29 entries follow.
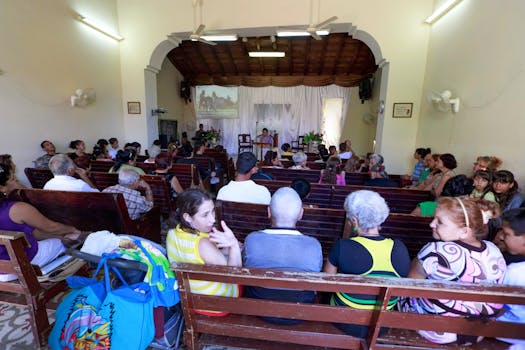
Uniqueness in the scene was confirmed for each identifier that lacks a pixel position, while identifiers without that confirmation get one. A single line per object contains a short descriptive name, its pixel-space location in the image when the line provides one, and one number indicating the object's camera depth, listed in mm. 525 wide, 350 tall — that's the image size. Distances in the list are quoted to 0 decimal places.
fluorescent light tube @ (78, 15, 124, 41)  5246
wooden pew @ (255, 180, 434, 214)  2656
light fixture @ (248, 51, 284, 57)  7113
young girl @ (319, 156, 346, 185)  3305
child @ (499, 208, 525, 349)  1092
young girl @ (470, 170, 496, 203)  2377
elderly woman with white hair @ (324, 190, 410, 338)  1076
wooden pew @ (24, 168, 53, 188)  3313
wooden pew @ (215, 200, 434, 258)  1787
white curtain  10023
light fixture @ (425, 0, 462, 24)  4371
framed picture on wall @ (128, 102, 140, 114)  6523
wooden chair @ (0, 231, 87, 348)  1253
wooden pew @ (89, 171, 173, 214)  2806
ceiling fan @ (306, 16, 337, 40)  4783
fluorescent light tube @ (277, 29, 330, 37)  5062
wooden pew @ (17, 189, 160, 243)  1949
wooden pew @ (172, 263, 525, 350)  914
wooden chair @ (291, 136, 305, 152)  10016
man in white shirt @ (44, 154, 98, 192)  2326
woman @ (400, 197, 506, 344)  1071
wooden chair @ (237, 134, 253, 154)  10021
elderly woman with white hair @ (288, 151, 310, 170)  3908
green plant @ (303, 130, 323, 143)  9052
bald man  1145
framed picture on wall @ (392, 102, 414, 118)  5512
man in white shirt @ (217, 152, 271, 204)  2242
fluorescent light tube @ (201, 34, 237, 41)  5539
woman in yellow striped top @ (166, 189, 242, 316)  1171
